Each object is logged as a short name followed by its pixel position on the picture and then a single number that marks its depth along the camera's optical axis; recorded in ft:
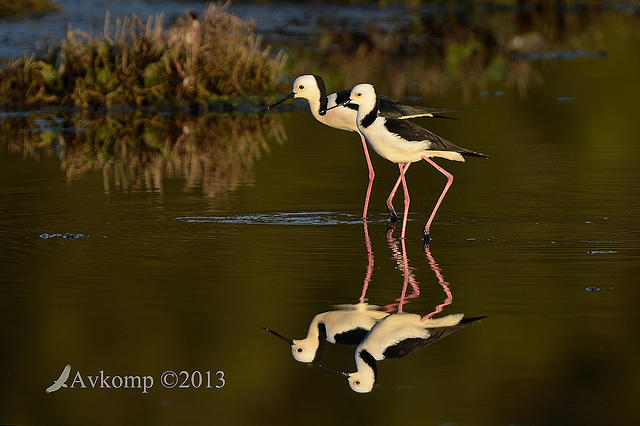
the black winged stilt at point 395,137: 38.27
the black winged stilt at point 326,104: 46.65
